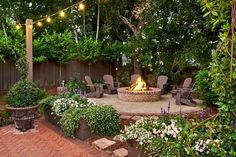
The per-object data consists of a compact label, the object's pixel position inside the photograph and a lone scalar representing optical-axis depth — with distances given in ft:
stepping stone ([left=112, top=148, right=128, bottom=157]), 9.62
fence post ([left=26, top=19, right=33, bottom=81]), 16.13
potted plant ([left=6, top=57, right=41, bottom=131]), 13.41
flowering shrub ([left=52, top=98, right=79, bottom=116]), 13.40
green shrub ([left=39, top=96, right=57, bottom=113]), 14.67
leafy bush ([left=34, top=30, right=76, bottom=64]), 28.51
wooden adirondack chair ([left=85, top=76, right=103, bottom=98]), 20.35
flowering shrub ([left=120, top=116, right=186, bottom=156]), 7.67
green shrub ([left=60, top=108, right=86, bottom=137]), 11.80
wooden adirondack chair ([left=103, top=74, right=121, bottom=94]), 22.69
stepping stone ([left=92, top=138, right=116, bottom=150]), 10.44
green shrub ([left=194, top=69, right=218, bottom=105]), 16.02
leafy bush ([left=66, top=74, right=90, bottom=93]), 21.53
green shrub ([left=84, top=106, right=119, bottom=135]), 11.39
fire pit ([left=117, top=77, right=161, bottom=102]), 18.68
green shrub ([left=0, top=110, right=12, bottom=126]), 14.63
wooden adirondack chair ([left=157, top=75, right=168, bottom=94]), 22.39
